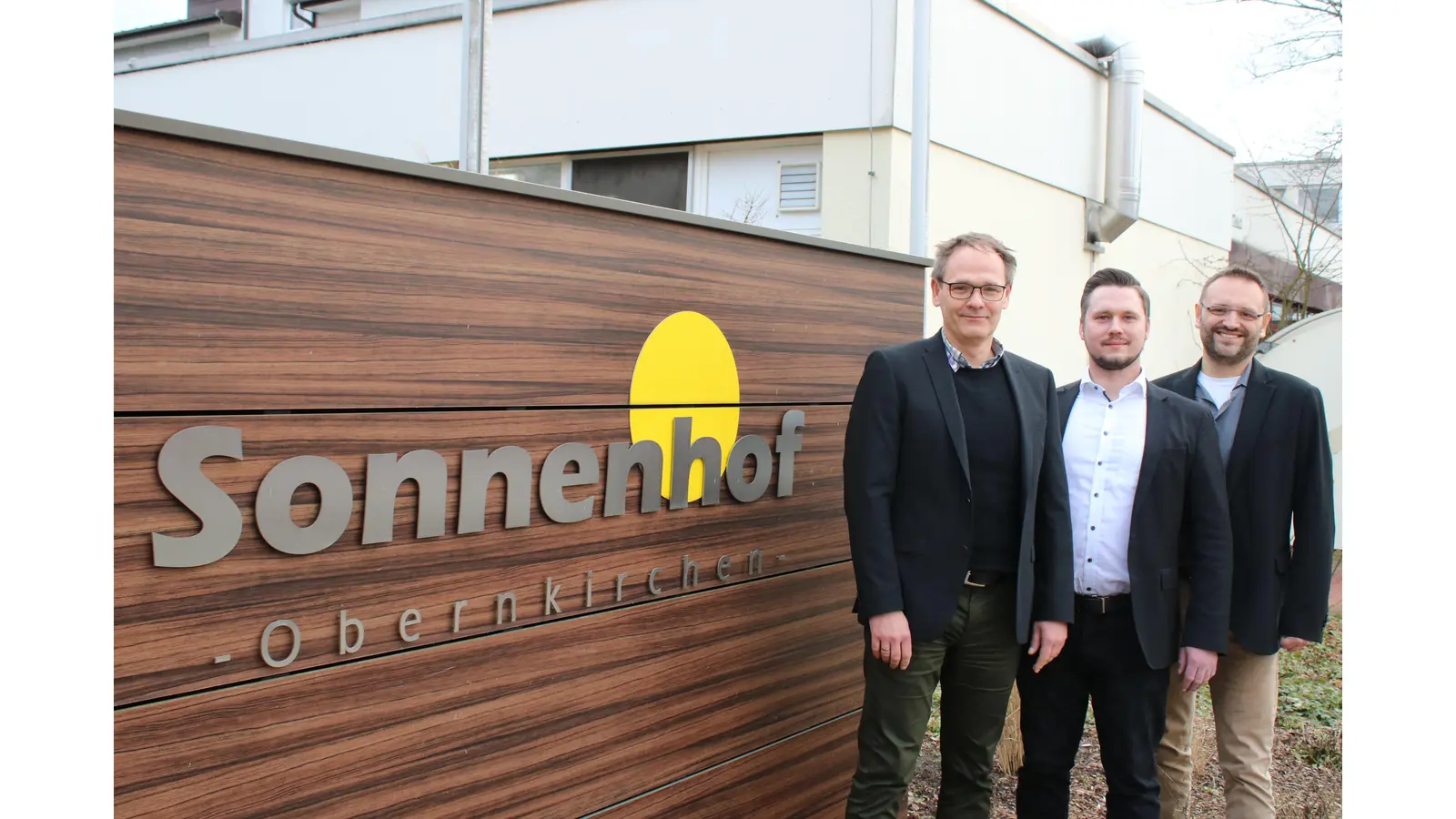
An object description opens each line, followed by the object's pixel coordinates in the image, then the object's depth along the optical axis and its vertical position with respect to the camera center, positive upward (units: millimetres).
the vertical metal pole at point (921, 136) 4105 +953
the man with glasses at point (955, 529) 2736 -402
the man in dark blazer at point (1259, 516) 3057 -386
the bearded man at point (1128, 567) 2949 -526
